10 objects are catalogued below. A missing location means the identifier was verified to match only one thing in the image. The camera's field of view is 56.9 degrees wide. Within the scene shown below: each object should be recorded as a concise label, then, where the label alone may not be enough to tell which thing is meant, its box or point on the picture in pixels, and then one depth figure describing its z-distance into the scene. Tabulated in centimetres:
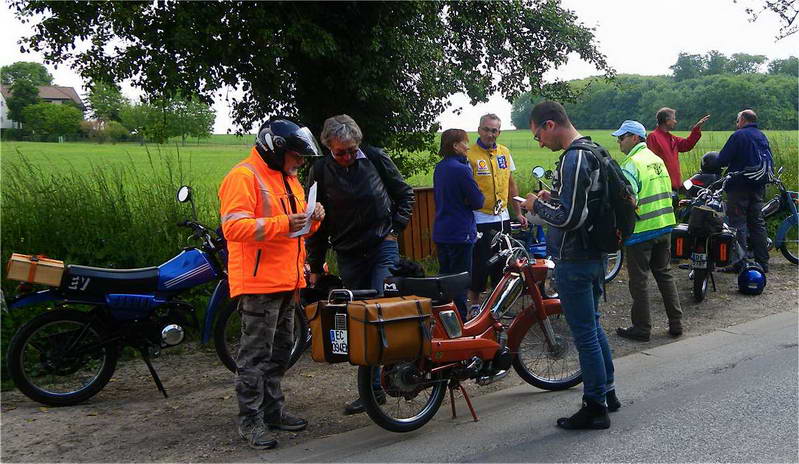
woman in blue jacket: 661
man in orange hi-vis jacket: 447
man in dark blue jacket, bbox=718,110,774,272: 1019
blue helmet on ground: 902
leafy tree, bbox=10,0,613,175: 720
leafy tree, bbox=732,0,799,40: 1390
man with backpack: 461
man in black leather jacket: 518
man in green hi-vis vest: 707
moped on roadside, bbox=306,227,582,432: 450
